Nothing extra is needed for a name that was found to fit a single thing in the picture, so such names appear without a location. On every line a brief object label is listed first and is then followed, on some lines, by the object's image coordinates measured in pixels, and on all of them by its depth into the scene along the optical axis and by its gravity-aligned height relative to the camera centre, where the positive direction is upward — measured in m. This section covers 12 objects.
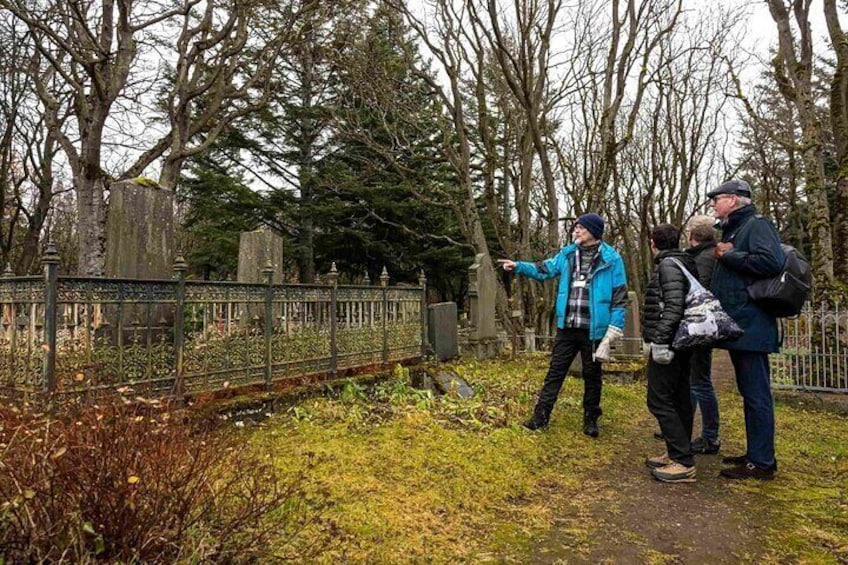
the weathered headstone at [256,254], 10.40 +0.80
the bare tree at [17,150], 15.91 +5.54
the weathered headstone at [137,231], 7.38 +0.91
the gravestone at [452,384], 6.51 -1.22
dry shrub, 1.98 -0.84
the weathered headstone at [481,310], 10.26 -0.34
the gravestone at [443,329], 8.91 -0.64
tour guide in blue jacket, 4.67 -0.11
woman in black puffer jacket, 3.74 -0.54
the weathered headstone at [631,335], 9.51 -0.78
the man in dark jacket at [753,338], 3.76 -0.33
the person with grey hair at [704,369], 4.54 -0.69
